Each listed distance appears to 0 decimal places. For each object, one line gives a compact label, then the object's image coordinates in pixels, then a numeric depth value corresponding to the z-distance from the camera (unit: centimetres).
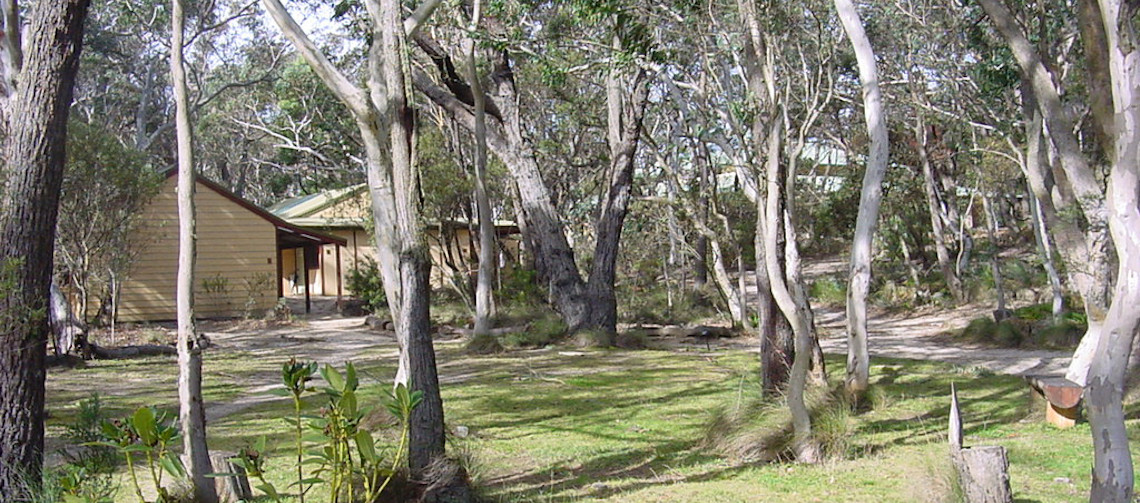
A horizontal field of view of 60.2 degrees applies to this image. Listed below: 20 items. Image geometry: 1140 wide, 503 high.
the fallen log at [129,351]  1752
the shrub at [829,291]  2898
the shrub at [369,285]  2627
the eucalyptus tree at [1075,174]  948
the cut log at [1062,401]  895
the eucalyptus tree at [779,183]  781
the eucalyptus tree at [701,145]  1091
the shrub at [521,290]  2356
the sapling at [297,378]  432
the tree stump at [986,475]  585
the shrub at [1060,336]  1661
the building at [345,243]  2561
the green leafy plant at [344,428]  434
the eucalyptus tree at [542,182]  1817
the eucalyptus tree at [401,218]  614
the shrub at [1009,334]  1755
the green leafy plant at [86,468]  455
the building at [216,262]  2578
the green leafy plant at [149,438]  430
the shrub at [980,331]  1852
